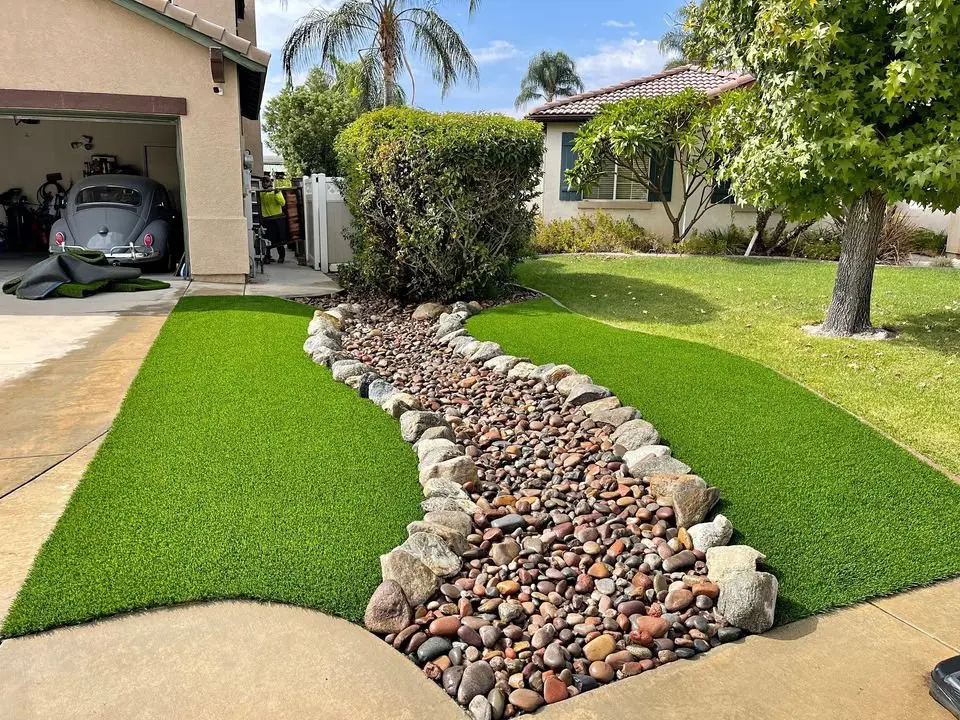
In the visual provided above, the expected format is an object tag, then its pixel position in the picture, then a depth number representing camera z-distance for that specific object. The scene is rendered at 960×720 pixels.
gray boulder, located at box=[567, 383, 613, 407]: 5.41
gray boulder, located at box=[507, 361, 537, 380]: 6.17
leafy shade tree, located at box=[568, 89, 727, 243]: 13.60
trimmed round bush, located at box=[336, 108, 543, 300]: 8.49
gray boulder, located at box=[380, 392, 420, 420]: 5.14
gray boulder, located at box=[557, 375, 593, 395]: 5.62
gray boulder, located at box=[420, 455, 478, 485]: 4.19
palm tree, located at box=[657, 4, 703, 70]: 38.22
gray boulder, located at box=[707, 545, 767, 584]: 3.34
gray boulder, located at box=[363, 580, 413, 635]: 2.98
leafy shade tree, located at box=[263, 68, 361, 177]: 25.45
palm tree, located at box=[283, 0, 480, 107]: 18.95
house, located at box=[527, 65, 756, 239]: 16.86
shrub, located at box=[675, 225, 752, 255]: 15.73
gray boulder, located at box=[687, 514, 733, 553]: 3.64
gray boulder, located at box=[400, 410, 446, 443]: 4.76
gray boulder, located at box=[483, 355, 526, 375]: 6.36
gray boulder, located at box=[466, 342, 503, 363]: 6.77
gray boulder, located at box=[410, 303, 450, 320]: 8.69
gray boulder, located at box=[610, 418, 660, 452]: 4.68
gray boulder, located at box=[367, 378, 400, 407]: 5.41
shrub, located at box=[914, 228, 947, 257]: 15.61
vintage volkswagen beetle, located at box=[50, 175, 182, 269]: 11.62
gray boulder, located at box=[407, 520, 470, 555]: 3.54
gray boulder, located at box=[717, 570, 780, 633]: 3.11
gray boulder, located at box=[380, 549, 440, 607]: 3.15
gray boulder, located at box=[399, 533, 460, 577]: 3.34
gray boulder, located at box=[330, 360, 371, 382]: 5.90
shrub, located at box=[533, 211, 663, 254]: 15.97
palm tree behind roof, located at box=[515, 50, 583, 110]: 47.88
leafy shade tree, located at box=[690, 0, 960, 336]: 6.18
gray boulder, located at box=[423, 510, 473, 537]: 3.68
